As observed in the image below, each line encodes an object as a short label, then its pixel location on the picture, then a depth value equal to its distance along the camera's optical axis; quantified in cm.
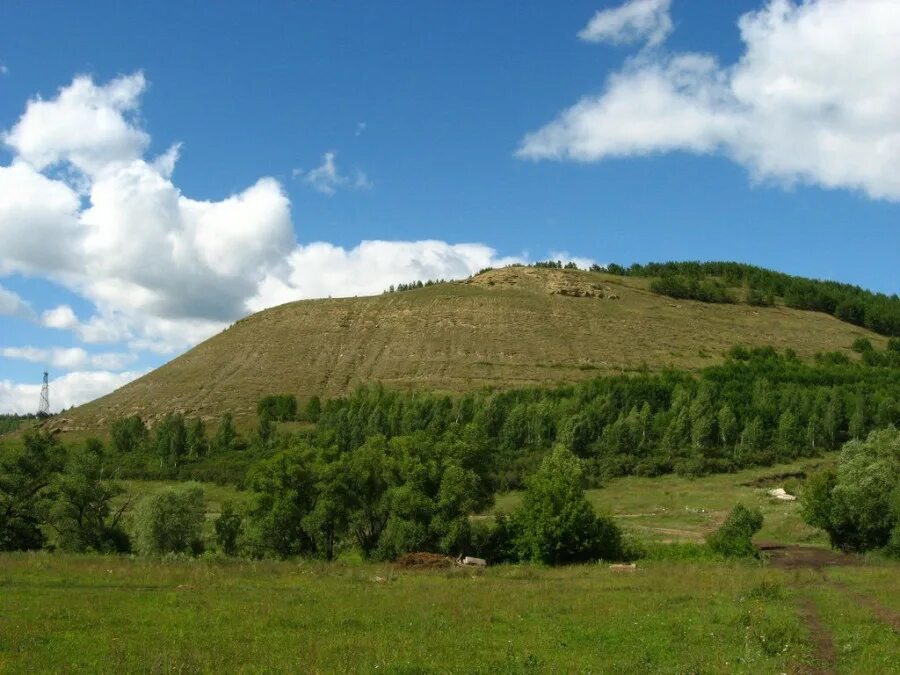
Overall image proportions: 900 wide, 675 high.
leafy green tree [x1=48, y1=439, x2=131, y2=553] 4531
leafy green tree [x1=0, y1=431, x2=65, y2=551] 4644
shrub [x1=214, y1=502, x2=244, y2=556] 4853
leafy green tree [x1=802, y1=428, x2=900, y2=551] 4612
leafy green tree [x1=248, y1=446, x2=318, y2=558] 4534
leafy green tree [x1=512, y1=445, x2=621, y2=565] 4428
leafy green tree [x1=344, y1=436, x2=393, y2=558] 4647
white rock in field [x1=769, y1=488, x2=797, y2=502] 7631
